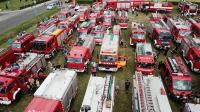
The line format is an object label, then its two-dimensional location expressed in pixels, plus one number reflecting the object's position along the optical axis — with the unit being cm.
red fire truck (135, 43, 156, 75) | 2520
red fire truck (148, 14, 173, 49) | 3234
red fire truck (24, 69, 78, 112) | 1681
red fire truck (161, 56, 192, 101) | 2117
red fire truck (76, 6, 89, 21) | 4616
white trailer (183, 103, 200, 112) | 1713
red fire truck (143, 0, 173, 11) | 5344
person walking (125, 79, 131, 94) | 2383
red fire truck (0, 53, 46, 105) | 2078
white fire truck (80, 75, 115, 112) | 1662
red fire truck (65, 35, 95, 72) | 2606
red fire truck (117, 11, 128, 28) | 4158
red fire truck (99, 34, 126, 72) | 2643
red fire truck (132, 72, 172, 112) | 1614
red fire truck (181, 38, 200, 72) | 2678
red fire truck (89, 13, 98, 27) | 4128
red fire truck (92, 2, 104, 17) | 4676
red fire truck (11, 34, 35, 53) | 3011
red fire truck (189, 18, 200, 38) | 3606
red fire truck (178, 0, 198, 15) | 5050
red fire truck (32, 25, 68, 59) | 2928
